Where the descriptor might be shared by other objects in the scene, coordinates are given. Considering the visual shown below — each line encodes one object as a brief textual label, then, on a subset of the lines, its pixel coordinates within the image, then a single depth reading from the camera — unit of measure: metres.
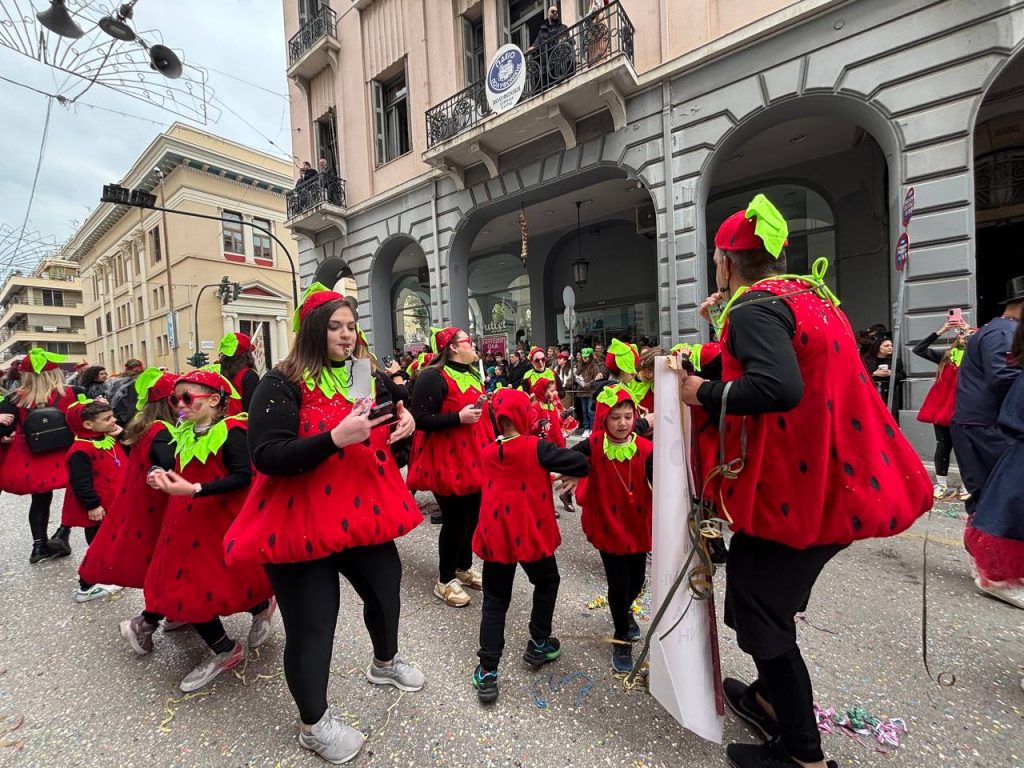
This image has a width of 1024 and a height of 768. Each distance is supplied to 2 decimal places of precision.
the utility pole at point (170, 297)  27.17
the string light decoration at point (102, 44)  4.41
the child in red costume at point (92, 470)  3.59
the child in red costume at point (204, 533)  2.32
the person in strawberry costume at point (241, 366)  4.48
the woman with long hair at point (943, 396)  4.51
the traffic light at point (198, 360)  15.41
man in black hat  2.94
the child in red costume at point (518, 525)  2.31
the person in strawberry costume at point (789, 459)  1.43
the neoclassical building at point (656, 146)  6.24
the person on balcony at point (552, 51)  8.76
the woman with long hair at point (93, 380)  8.17
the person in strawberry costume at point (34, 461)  4.27
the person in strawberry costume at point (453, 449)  3.29
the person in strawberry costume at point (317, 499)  1.75
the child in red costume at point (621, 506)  2.42
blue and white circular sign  9.19
